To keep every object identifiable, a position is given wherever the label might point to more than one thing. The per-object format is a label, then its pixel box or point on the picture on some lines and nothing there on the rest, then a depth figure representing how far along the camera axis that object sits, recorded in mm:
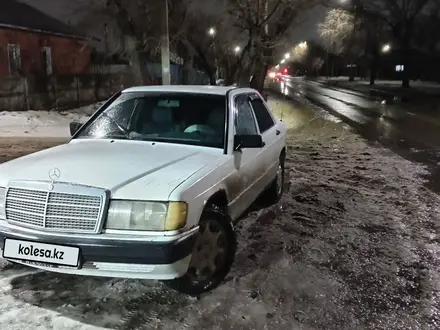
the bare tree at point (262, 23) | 19281
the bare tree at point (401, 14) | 44031
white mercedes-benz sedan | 3080
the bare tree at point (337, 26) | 39584
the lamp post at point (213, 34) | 27484
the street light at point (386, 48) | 49969
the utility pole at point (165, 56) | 13094
